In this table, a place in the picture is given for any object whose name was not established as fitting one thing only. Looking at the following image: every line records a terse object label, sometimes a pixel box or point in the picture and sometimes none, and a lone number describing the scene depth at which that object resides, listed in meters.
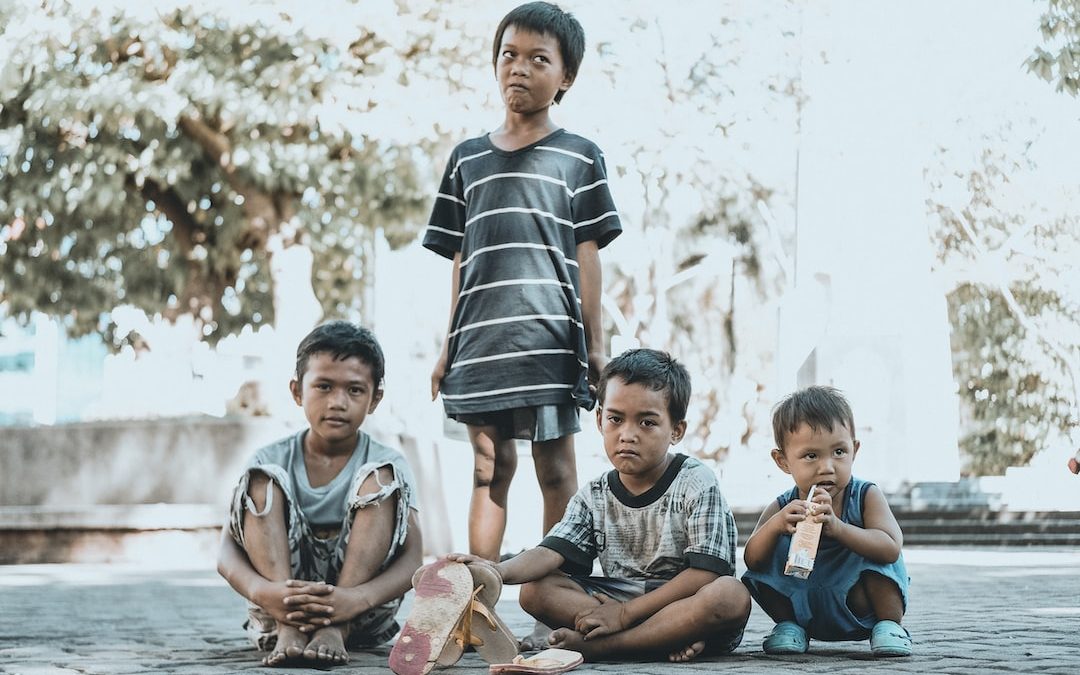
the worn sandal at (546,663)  3.49
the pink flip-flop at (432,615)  3.43
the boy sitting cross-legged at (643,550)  3.87
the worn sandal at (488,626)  3.59
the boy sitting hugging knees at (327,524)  3.88
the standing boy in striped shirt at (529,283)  4.60
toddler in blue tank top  3.96
